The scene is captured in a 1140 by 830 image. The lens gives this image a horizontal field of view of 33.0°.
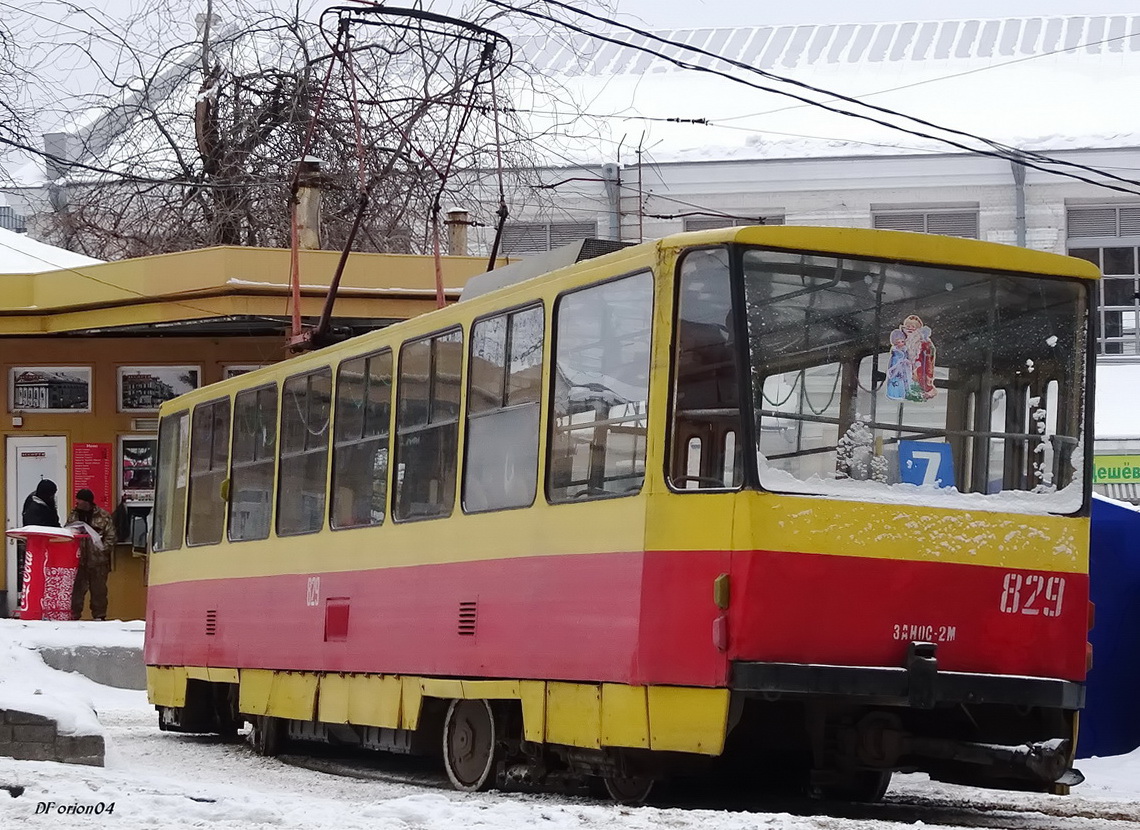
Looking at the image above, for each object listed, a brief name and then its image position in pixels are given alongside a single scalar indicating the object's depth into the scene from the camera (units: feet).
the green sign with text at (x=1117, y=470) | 74.79
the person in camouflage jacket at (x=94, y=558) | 71.10
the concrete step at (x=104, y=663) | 62.49
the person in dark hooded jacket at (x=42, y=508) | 72.08
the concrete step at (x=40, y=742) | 33.42
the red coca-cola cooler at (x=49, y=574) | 70.13
